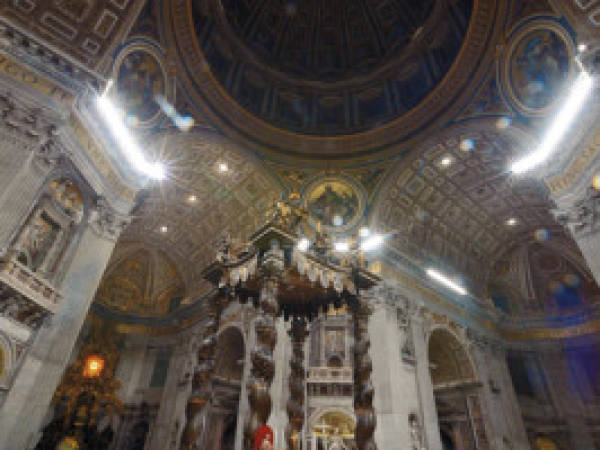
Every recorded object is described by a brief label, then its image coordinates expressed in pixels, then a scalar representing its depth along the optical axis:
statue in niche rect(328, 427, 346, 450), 8.07
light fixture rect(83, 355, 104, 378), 15.36
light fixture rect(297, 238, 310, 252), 6.81
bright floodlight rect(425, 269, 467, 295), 15.23
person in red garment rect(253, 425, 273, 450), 4.70
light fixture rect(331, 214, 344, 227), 14.66
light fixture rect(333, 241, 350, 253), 13.13
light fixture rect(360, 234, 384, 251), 13.27
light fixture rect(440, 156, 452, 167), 13.88
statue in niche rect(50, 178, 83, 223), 8.68
